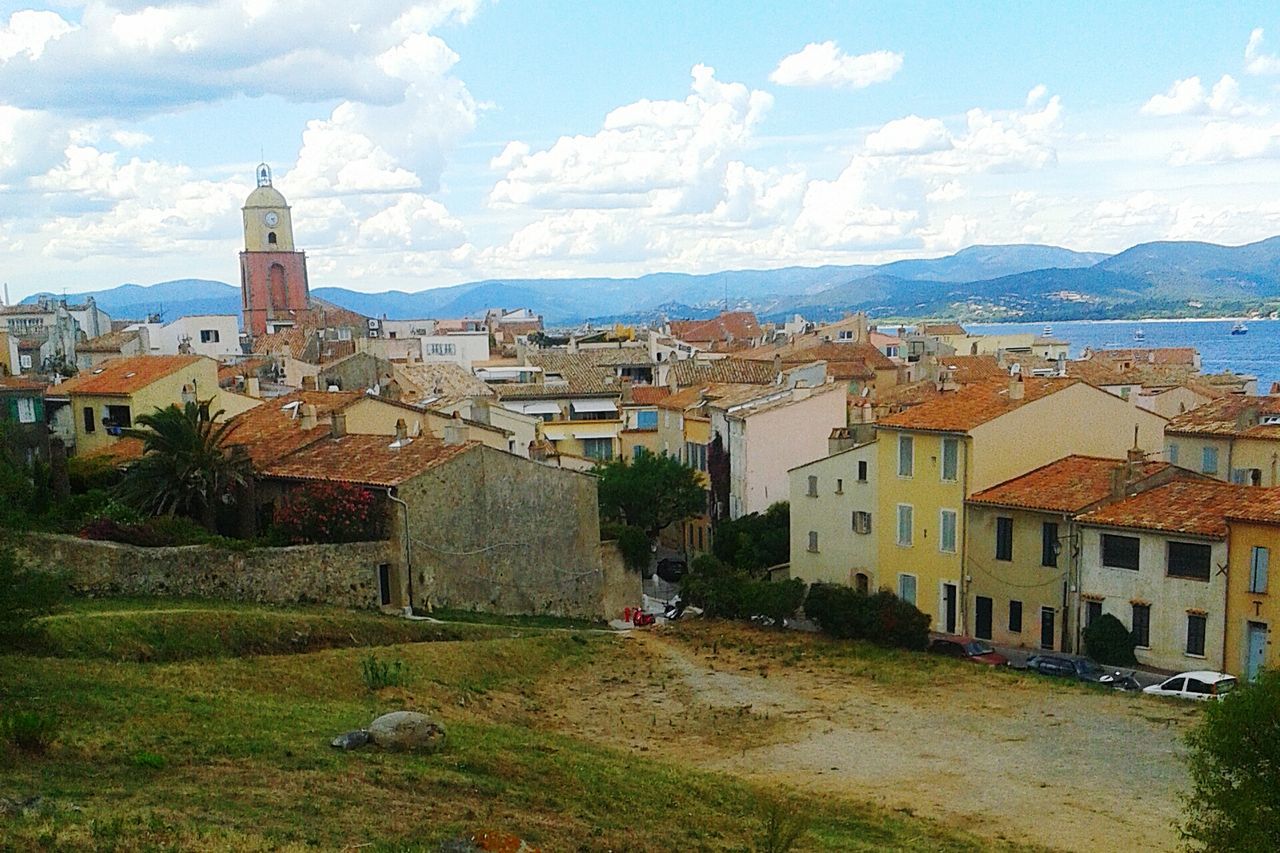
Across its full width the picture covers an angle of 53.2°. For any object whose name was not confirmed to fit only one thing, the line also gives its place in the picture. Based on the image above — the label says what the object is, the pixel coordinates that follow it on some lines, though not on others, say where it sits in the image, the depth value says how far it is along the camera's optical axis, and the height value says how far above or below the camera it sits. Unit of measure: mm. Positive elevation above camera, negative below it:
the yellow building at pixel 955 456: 44344 -6715
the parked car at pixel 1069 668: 37562 -11985
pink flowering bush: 37500 -6807
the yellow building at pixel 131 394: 53000 -4399
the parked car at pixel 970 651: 39750 -12093
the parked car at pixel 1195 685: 33875 -11279
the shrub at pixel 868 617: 41344 -11384
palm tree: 39344 -5606
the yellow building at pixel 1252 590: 35531 -9259
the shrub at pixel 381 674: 28266 -8733
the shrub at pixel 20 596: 22625 -5396
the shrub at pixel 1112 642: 38656 -11447
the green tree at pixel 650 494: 61062 -10433
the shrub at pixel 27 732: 18031 -6193
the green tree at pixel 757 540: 53375 -11290
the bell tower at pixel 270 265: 160125 +2527
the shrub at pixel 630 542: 46531 -9664
